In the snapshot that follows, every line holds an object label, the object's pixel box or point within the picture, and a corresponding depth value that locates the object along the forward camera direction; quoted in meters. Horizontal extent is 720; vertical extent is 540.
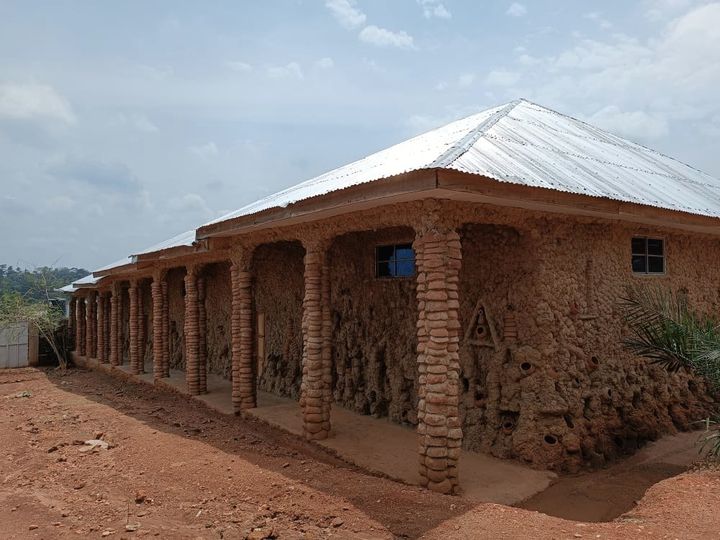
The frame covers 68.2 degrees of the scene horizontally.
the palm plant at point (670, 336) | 6.72
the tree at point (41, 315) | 23.36
